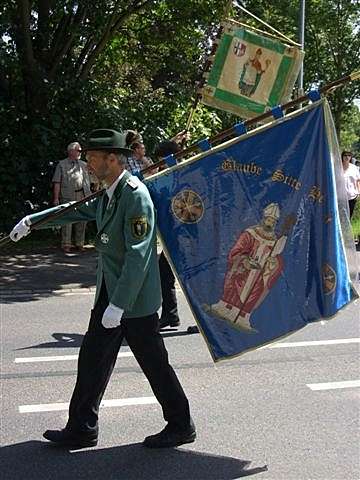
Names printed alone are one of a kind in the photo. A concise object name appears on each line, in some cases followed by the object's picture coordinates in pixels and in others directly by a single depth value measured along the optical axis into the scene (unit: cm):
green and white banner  586
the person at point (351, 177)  1191
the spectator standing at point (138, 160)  739
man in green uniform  366
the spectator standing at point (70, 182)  1152
